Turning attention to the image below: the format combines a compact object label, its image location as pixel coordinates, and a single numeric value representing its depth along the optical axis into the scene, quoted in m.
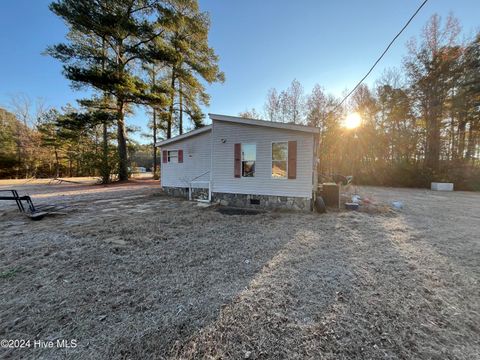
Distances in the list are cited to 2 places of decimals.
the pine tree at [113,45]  11.37
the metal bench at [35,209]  5.34
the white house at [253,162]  6.47
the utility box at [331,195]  7.16
